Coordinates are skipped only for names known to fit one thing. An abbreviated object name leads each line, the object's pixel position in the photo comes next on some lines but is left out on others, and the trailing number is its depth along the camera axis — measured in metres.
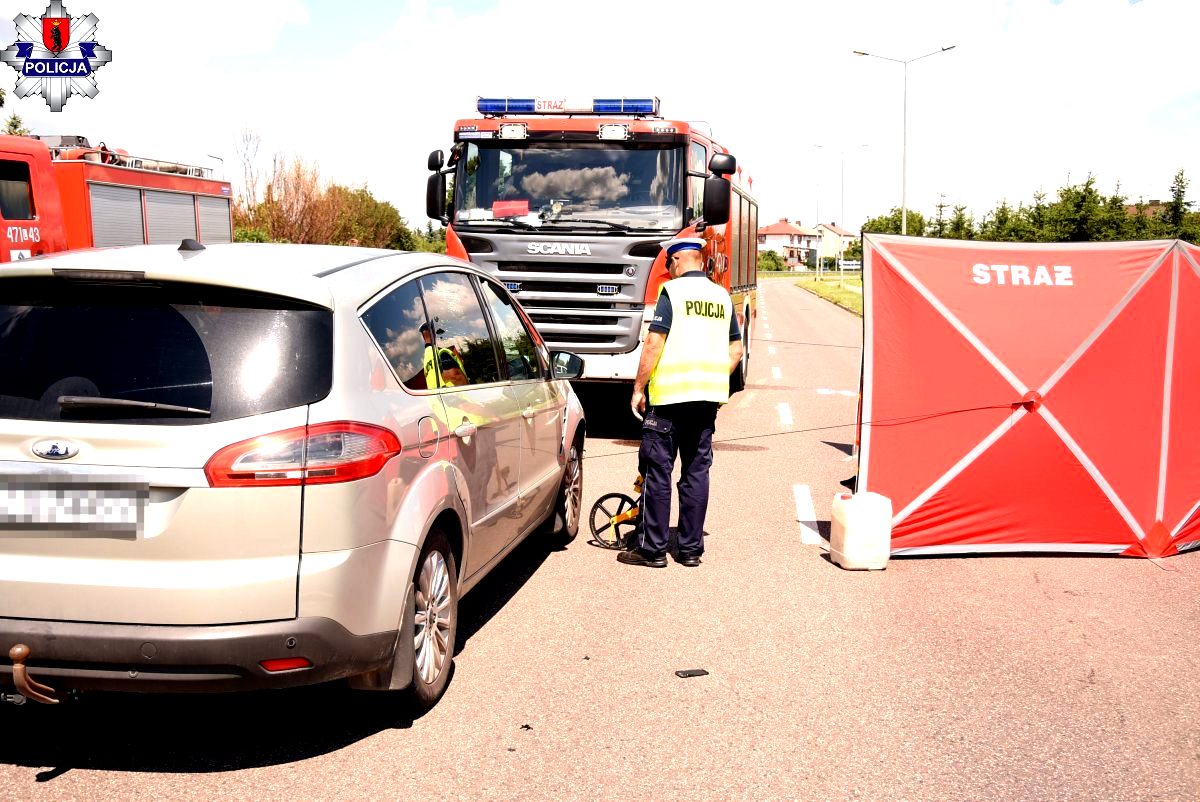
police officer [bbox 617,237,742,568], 6.54
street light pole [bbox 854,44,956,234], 36.09
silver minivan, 3.47
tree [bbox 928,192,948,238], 53.14
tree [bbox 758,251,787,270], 149.20
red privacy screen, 6.88
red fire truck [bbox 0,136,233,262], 13.24
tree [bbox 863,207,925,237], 60.08
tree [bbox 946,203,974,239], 53.42
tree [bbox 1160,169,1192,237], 41.25
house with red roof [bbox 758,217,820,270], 180.00
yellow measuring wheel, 7.04
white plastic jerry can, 6.49
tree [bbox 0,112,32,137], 27.03
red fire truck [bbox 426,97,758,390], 10.84
